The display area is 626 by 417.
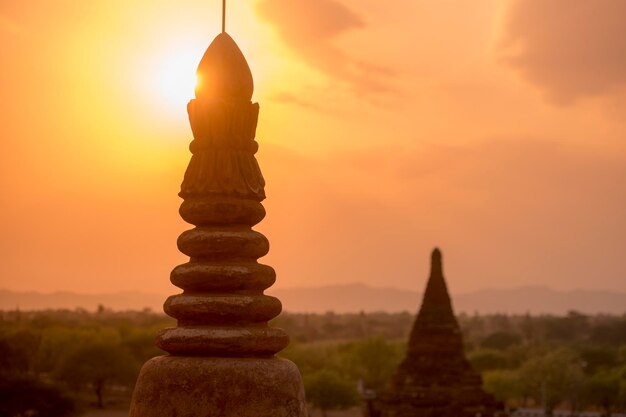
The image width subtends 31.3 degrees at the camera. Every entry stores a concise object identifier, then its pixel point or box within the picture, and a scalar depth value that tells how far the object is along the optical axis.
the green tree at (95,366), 71.88
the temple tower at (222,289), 8.23
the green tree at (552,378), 76.38
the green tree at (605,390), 73.31
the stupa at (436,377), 28.98
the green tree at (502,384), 76.81
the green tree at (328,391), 71.25
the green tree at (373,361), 86.81
